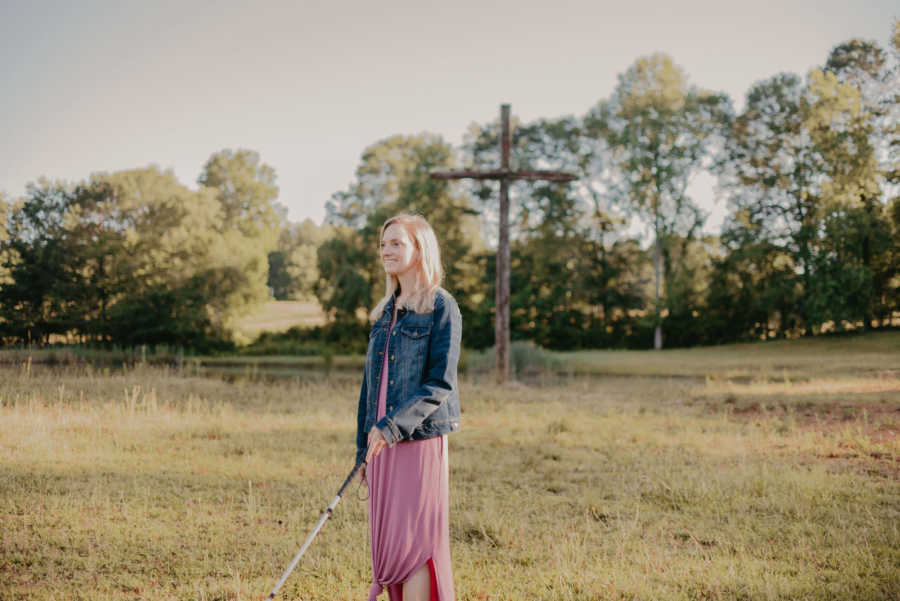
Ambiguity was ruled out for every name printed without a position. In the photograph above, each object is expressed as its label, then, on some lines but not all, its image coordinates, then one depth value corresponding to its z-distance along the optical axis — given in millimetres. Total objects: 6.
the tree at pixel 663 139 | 28906
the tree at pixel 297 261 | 32766
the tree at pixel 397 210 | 30344
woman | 2736
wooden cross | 13820
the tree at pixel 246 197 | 33781
